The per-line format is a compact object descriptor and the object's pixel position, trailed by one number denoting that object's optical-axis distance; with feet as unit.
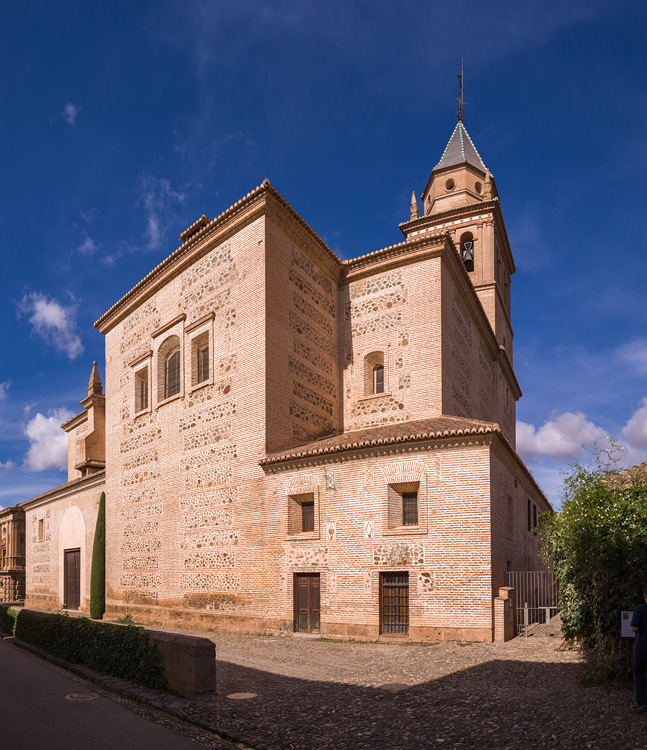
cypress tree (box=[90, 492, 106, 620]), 81.92
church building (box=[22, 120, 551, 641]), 49.21
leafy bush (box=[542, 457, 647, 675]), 28.43
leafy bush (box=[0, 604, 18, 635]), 57.11
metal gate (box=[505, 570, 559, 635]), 51.39
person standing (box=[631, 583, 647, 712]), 23.91
